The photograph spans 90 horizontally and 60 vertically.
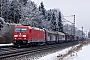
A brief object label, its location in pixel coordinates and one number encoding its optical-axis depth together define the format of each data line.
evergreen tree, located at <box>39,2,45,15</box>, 89.97
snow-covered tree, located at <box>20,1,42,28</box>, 63.09
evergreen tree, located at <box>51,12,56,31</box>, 91.41
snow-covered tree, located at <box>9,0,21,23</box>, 64.00
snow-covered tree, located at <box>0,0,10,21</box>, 62.03
